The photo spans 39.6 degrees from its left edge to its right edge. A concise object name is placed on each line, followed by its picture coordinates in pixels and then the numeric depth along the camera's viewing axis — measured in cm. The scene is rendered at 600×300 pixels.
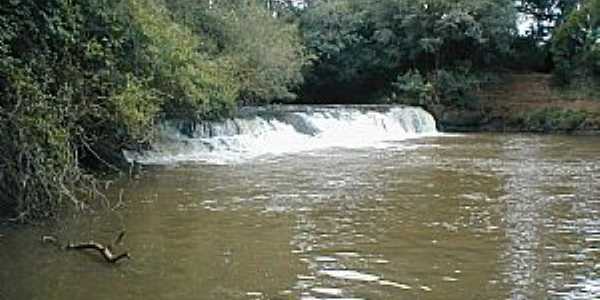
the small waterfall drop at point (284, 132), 1966
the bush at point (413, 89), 3388
